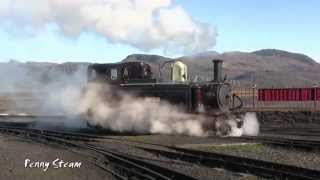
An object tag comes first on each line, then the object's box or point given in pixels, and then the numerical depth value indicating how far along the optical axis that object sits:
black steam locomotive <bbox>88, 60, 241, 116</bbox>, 18.13
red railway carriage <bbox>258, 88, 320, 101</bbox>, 27.08
